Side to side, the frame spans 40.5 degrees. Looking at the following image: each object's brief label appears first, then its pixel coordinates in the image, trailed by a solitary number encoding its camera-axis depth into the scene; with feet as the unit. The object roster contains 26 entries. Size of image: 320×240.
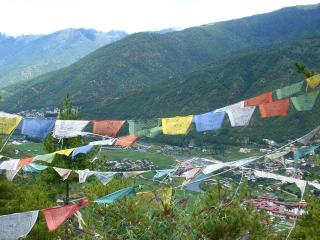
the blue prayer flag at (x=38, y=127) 47.88
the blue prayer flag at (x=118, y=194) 33.91
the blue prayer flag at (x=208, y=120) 39.75
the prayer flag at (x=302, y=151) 35.03
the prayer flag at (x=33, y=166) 45.68
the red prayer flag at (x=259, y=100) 40.99
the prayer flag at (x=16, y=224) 31.65
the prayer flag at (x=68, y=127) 44.45
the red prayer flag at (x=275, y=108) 40.22
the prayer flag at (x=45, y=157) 41.14
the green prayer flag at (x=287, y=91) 40.27
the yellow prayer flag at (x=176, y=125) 41.11
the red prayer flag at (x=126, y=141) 40.65
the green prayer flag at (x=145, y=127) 42.27
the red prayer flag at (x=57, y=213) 31.65
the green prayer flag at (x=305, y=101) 37.12
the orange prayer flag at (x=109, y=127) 45.52
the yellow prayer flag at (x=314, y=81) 37.59
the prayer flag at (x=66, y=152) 39.96
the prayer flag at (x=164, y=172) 36.70
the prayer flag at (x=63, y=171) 43.52
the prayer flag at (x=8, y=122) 48.79
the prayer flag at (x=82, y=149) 38.91
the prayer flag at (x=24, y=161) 44.53
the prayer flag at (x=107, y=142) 39.73
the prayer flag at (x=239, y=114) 39.70
